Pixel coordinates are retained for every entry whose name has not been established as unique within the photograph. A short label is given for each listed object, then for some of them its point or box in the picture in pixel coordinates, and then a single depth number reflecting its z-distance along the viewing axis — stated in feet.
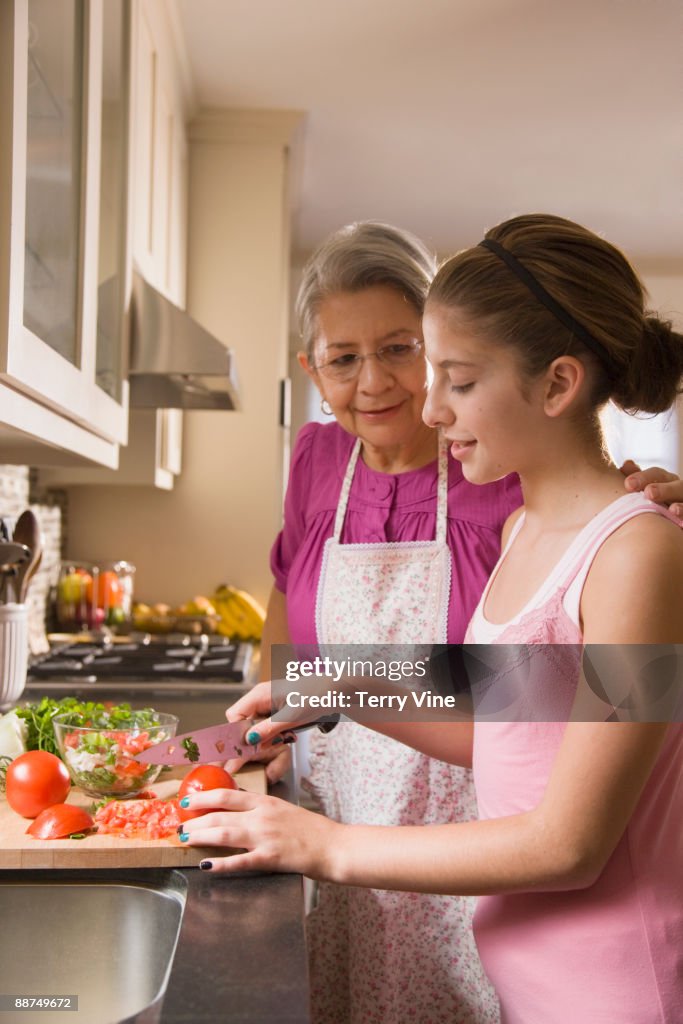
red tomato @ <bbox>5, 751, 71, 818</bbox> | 3.26
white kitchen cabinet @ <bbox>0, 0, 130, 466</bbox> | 3.19
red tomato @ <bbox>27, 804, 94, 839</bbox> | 3.06
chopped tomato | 3.09
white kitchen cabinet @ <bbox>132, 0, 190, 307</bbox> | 7.11
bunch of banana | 9.17
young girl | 2.34
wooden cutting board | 2.95
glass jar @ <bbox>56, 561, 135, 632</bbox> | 8.80
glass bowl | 3.53
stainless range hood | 6.40
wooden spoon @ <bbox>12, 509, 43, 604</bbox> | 5.20
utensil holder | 4.59
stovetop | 6.71
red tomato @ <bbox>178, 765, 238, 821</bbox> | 3.23
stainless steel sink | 2.95
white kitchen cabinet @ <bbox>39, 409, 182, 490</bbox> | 8.36
